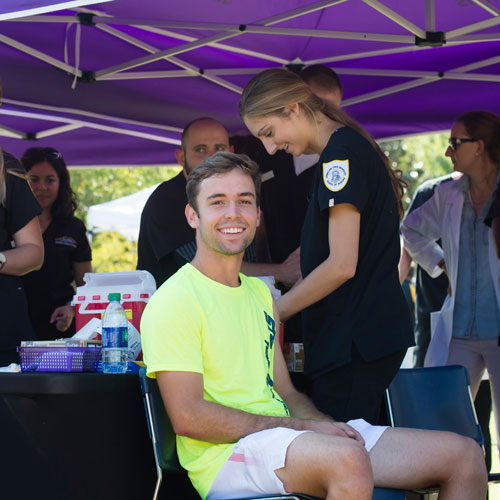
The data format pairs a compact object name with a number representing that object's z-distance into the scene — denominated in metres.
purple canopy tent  4.34
